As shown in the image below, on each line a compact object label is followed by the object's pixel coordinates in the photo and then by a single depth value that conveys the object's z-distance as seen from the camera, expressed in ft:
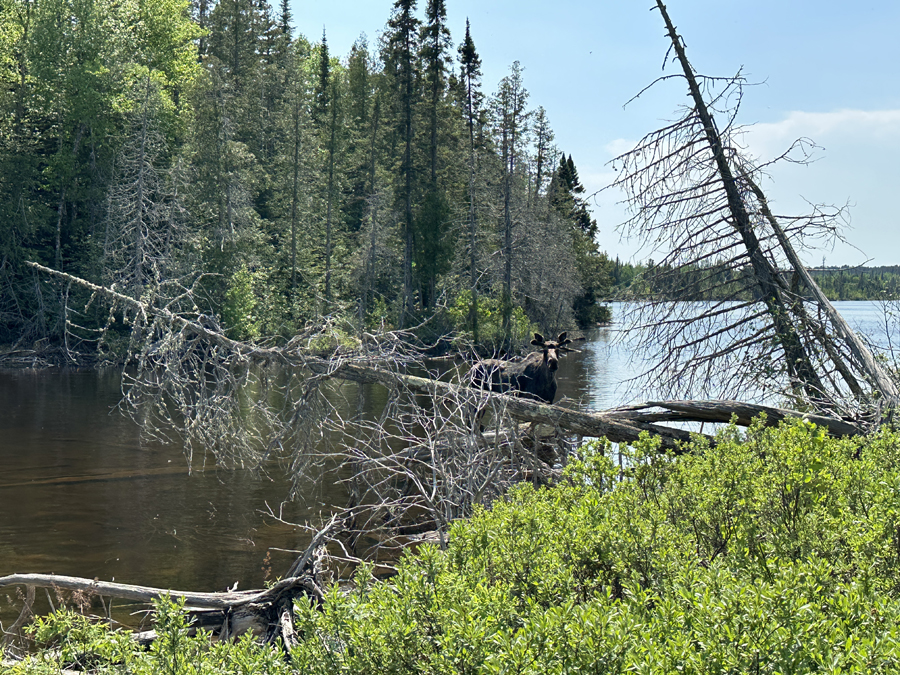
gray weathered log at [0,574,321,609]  18.70
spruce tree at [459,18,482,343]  125.18
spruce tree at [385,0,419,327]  124.36
